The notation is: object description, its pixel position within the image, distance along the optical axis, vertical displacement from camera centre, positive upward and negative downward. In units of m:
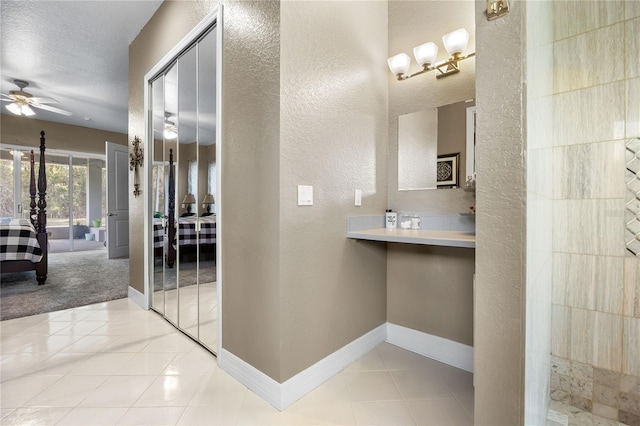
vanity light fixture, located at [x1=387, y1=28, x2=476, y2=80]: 1.79 +1.06
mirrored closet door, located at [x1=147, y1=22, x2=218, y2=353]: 2.06 +0.17
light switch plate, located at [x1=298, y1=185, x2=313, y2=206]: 1.57 +0.08
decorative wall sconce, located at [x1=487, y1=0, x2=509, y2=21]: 0.99 +0.72
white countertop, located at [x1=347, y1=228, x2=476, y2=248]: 1.41 -0.15
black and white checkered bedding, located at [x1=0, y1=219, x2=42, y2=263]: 3.62 -0.44
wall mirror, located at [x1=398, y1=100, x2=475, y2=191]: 1.89 +0.46
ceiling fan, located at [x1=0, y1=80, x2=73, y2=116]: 4.27 +1.69
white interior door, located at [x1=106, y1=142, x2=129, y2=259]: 5.41 +0.17
